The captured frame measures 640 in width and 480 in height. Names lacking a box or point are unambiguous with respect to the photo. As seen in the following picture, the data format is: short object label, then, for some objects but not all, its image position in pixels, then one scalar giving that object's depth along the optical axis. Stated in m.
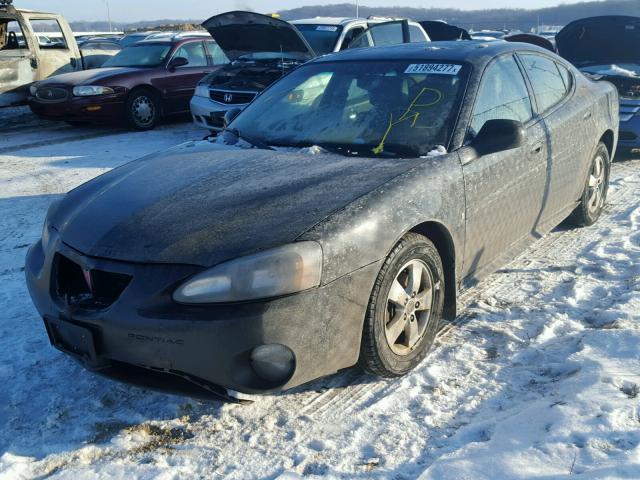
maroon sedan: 9.87
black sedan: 2.43
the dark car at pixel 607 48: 7.65
